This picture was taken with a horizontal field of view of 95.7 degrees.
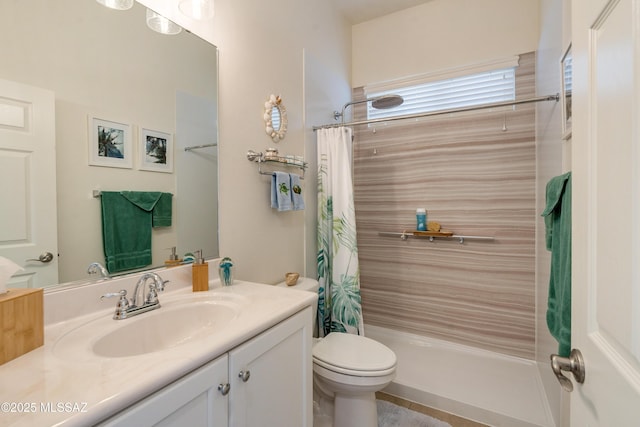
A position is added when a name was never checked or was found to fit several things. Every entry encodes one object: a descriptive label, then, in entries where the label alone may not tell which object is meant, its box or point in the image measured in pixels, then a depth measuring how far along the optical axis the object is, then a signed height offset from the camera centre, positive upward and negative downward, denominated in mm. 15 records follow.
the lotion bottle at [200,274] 1287 -281
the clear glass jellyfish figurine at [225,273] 1385 -294
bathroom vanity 568 -370
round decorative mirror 1768 +588
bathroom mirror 911 +429
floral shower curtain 2070 -215
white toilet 1432 -823
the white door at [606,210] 437 -4
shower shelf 2346 -229
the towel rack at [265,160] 1659 +308
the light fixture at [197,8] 1297 +925
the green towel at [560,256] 1016 -183
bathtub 1708 -1196
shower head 2168 +831
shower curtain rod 1742 +682
